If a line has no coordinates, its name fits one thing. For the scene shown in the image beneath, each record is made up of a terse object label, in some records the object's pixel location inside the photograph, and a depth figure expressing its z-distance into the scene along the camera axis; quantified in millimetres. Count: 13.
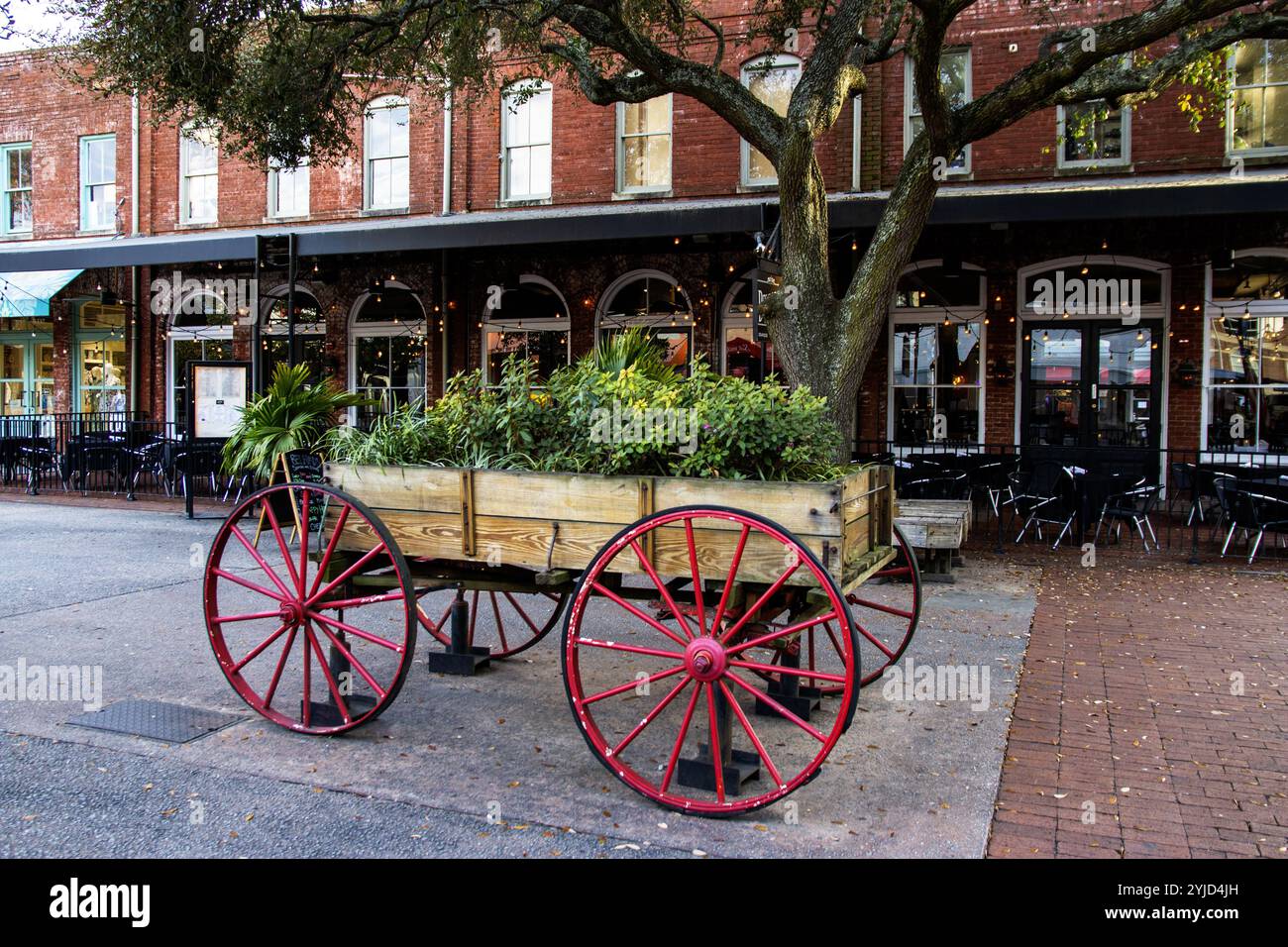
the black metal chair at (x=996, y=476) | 11867
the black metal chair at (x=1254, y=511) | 9875
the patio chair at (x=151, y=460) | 15484
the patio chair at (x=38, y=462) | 15805
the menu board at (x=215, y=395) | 12984
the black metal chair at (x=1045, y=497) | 11430
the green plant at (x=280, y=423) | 5039
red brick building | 13477
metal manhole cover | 4824
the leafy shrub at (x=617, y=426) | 4227
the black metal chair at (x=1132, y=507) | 10656
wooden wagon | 3883
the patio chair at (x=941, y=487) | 11703
